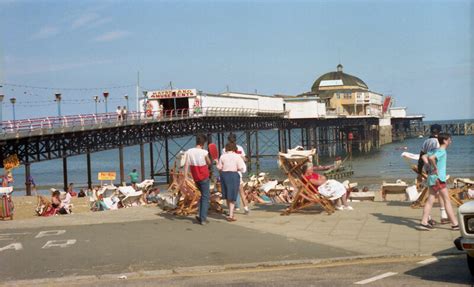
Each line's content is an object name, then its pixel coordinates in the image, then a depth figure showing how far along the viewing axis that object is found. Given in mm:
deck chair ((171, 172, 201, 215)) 12117
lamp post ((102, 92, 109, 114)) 45669
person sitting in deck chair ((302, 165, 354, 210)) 11633
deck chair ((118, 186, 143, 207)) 19875
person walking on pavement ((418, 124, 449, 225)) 9789
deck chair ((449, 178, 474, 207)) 12109
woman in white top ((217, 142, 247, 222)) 11281
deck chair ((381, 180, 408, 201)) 17641
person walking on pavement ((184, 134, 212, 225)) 10906
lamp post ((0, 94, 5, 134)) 35312
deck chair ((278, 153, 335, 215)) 11570
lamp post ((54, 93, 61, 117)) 39853
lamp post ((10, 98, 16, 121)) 38959
